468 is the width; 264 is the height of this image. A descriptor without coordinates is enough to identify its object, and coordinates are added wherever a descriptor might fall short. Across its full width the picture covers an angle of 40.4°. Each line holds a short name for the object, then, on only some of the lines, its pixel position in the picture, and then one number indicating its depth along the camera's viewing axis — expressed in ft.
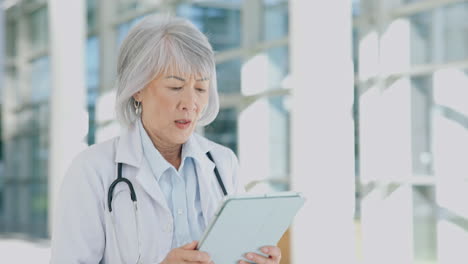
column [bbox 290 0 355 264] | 15.49
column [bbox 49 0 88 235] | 30.91
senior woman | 5.02
